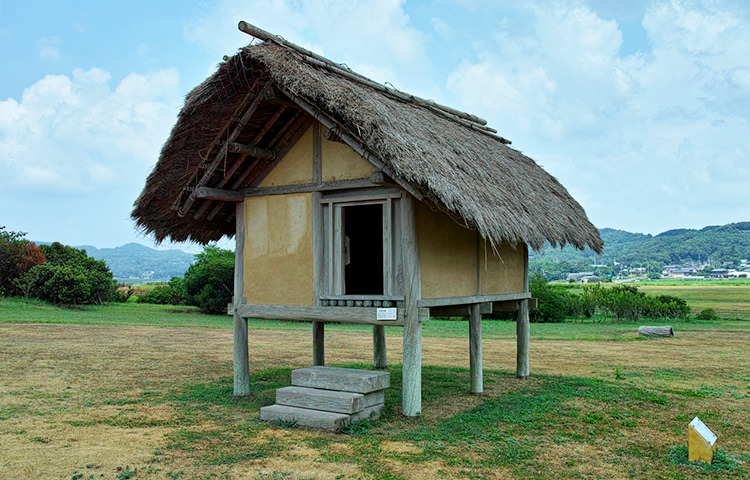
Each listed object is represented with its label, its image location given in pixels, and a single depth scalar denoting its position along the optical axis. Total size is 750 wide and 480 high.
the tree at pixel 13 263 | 27.75
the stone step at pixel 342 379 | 8.30
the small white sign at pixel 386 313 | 8.36
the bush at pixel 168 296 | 35.47
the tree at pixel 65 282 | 26.58
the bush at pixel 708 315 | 29.09
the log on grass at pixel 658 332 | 21.02
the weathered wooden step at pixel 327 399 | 8.05
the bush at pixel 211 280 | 28.62
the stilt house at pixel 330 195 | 8.42
